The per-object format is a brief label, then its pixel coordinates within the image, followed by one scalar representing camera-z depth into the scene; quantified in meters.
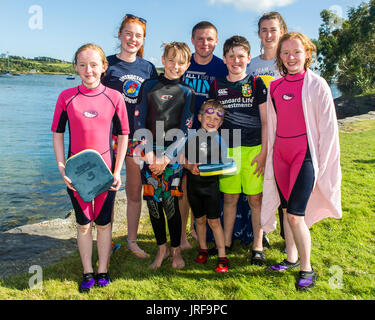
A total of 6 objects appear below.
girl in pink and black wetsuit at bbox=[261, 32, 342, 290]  3.18
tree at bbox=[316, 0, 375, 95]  35.88
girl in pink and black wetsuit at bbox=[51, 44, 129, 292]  3.17
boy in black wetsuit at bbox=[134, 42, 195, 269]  3.46
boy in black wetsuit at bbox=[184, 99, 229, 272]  3.54
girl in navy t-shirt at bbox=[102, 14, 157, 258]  3.79
